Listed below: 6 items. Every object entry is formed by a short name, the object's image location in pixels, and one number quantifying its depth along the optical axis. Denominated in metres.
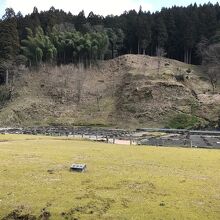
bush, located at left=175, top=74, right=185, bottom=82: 51.50
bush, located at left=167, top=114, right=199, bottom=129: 40.96
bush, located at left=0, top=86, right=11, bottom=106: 48.80
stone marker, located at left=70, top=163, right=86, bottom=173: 11.31
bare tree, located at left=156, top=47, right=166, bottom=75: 59.35
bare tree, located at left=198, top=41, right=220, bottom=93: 51.59
